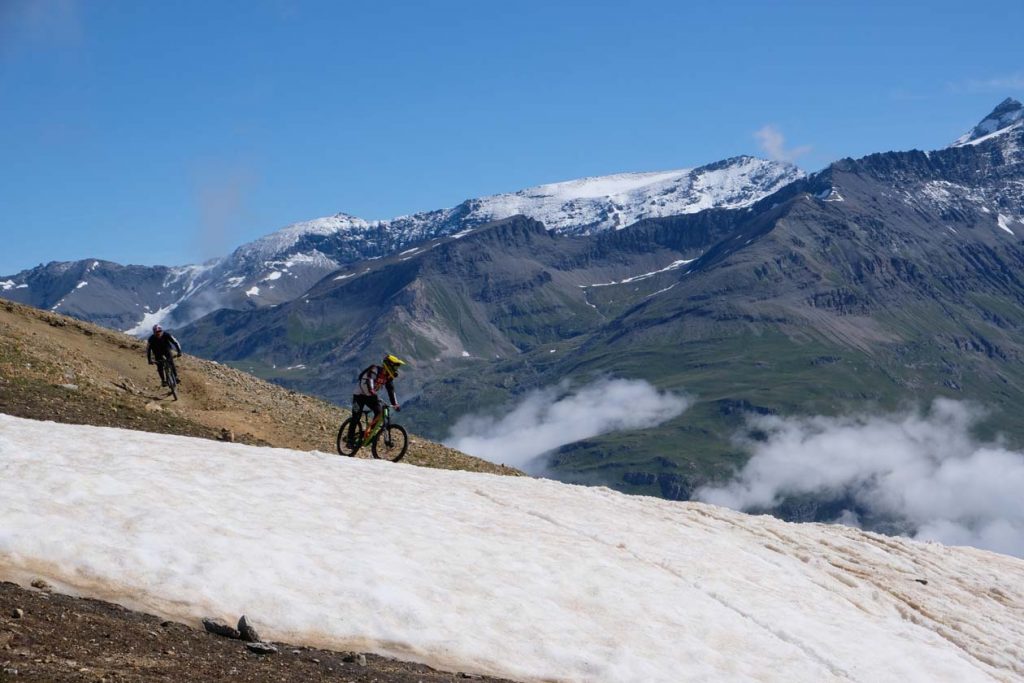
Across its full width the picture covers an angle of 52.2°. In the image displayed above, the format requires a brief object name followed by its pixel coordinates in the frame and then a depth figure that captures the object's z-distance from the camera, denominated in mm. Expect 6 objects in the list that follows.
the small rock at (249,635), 18031
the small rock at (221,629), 18000
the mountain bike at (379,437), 38688
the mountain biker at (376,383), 37250
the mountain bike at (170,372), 45438
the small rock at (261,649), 17609
